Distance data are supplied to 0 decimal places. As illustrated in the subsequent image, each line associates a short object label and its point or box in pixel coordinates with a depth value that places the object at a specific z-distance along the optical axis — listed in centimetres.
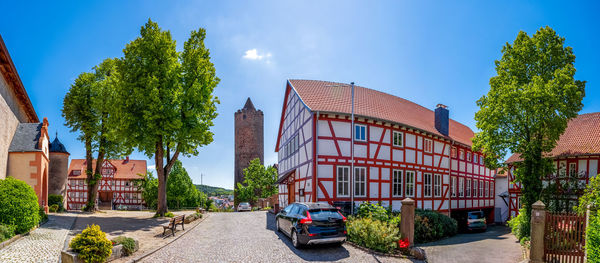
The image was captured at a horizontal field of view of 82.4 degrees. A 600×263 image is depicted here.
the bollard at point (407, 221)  1224
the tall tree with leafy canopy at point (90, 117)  2711
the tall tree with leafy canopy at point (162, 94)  1948
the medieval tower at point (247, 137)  6084
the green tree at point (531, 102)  1811
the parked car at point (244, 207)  4073
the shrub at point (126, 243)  1038
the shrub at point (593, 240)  852
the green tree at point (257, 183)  5044
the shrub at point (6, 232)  1025
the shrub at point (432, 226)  1744
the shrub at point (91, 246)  880
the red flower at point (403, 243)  1199
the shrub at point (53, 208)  2408
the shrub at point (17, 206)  1131
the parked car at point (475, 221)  2680
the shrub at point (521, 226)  1750
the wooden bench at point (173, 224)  1430
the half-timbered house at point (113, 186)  5353
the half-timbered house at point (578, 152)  2308
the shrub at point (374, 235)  1212
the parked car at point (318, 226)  1165
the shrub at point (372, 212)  1528
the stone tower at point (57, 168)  2630
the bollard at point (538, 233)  1114
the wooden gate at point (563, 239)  1081
